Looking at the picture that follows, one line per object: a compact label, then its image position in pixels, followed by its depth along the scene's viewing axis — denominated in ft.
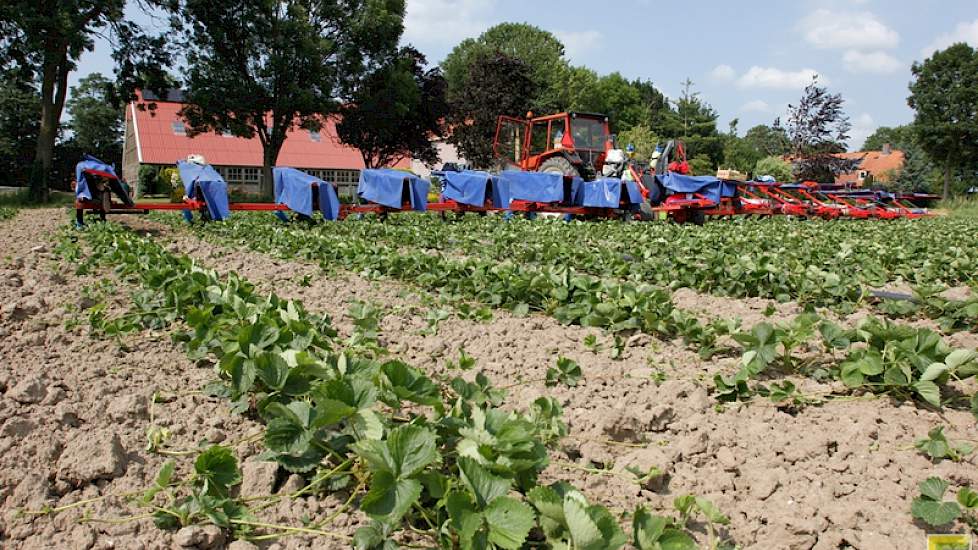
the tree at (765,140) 147.74
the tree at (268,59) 87.97
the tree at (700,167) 168.45
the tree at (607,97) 192.73
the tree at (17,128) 156.35
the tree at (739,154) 221.66
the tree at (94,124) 187.42
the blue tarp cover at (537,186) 53.72
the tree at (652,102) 217.15
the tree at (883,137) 360.89
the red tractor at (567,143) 59.67
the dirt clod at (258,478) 7.27
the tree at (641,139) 161.17
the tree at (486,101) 143.64
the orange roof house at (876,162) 268.95
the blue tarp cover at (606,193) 51.67
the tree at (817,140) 137.69
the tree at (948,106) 132.36
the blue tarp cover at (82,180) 37.27
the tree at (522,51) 205.67
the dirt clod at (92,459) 7.36
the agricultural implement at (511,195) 40.22
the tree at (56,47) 70.85
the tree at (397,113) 100.99
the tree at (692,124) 198.49
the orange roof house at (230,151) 146.41
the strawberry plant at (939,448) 8.20
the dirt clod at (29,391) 9.13
